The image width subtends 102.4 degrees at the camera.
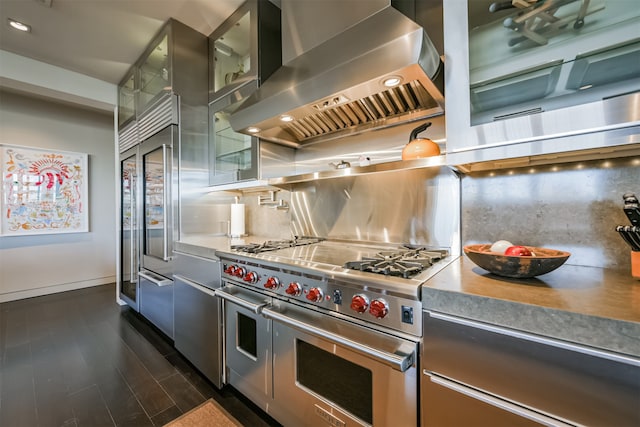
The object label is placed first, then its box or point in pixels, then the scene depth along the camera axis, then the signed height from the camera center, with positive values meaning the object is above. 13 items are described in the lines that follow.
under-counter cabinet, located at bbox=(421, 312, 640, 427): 0.60 -0.45
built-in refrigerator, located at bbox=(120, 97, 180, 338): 2.32 -0.04
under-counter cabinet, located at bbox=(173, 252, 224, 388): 1.68 -0.71
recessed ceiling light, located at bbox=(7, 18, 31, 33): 2.23 +1.68
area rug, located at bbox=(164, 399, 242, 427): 1.43 -1.17
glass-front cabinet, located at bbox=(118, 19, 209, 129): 2.30 +1.42
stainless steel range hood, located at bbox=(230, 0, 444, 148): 1.08 +0.63
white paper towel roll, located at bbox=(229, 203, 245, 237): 2.40 -0.06
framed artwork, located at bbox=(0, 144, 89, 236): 3.38 +0.33
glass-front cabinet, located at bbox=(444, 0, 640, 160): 0.83 +0.53
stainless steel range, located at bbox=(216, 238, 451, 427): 0.92 -0.49
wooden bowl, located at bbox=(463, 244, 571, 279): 0.82 -0.17
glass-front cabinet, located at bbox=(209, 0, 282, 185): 1.97 +1.18
